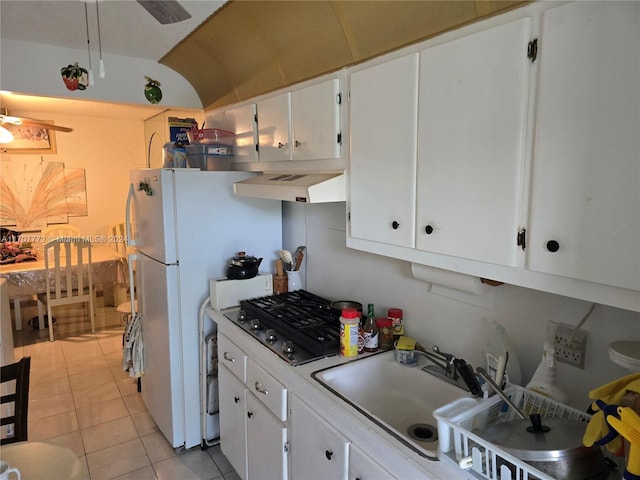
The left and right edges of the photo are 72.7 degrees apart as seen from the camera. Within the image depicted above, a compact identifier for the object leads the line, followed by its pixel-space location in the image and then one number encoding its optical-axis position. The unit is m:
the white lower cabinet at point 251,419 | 1.86
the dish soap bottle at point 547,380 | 1.36
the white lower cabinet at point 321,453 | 1.39
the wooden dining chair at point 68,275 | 4.28
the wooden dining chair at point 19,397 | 1.72
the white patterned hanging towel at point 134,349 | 2.95
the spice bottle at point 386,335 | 1.94
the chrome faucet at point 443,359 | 1.68
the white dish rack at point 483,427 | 1.05
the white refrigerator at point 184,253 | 2.47
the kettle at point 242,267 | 2.52
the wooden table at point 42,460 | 1.45
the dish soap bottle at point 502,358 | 1.46
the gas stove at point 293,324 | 1.90
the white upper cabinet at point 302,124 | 1.85
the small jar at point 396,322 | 1.96
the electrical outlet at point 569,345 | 1.35
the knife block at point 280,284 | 2.70
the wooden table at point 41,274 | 4.11
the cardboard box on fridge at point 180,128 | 2.86
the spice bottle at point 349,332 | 1.84
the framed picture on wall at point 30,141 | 4.85
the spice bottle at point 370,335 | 1.91
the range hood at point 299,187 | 1.78
